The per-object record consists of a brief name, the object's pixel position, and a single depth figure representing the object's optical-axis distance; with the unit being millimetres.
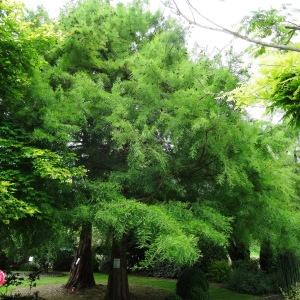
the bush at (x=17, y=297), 10776
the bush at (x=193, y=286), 13836
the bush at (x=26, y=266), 26375
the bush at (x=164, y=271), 23006
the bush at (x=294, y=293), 12126
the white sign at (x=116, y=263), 13495
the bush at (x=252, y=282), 18047
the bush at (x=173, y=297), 12820
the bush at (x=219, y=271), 21594
